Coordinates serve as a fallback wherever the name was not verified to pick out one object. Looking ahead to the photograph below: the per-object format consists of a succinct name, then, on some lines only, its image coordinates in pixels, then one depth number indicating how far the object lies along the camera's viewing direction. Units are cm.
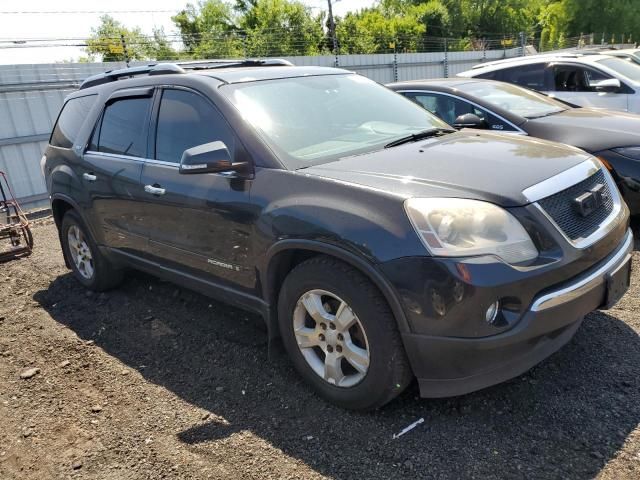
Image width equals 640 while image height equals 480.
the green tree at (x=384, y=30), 3950
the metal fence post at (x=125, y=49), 1224
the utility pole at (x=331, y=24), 3875
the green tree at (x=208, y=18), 5069
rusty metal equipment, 613
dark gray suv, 243
